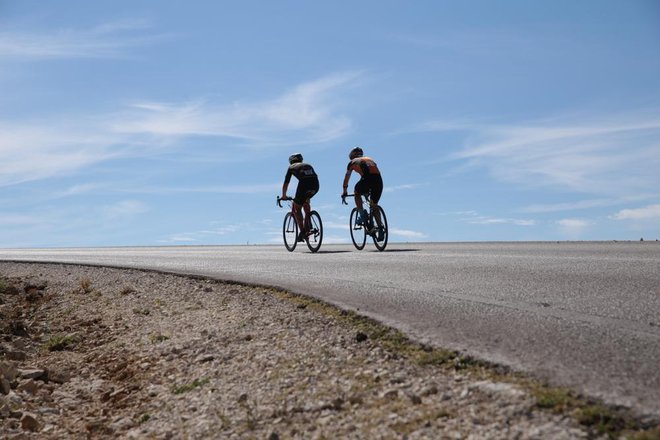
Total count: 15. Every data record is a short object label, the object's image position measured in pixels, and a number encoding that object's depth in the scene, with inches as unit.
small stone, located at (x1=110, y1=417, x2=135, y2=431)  186.4
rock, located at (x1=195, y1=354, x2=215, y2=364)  222.5
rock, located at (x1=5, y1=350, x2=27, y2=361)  288.6
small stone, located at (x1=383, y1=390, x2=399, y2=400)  152.7
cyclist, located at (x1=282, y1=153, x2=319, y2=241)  657.6
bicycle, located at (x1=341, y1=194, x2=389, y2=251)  609.5
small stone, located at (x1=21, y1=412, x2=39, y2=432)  201.6
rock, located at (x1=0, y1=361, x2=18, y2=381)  247.5
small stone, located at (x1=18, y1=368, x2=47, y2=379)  251.2
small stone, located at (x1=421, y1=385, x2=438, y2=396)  150.3
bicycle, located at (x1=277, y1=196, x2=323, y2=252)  669.3
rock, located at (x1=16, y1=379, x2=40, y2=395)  235.6
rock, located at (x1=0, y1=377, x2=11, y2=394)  232.7
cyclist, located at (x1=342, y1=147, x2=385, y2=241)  605.6
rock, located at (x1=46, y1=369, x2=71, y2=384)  249.1
